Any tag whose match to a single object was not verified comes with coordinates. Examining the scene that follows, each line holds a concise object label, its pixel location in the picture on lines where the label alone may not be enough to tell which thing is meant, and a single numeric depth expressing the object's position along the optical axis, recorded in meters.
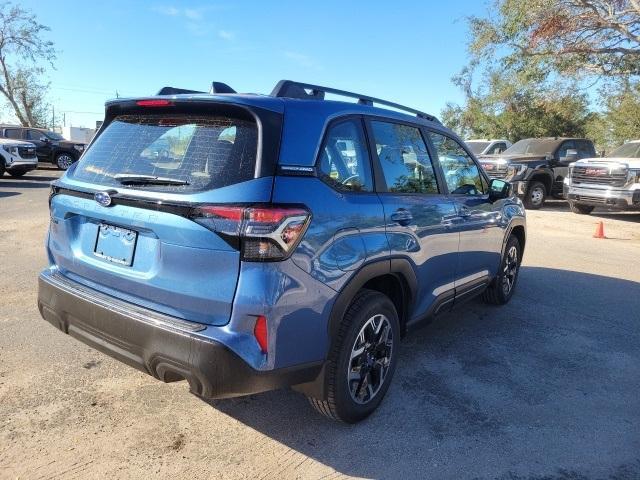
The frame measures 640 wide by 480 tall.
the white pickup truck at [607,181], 12.20
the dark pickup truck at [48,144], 20.97
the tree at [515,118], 35.94
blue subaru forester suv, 2.35
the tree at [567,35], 16.64
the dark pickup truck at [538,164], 14.64
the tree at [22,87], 37.34
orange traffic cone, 10.55
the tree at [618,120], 25.67
